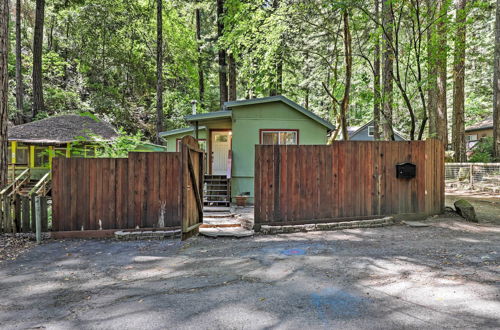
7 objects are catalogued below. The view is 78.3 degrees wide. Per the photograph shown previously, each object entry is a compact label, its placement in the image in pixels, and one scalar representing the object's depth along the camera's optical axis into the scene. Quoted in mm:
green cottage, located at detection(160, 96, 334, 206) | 11289
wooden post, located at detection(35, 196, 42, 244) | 5719
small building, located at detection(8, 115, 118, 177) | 14180
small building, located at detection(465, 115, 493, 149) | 26547
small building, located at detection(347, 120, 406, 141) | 29067
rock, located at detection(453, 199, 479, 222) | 7508
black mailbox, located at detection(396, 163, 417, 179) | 7320
